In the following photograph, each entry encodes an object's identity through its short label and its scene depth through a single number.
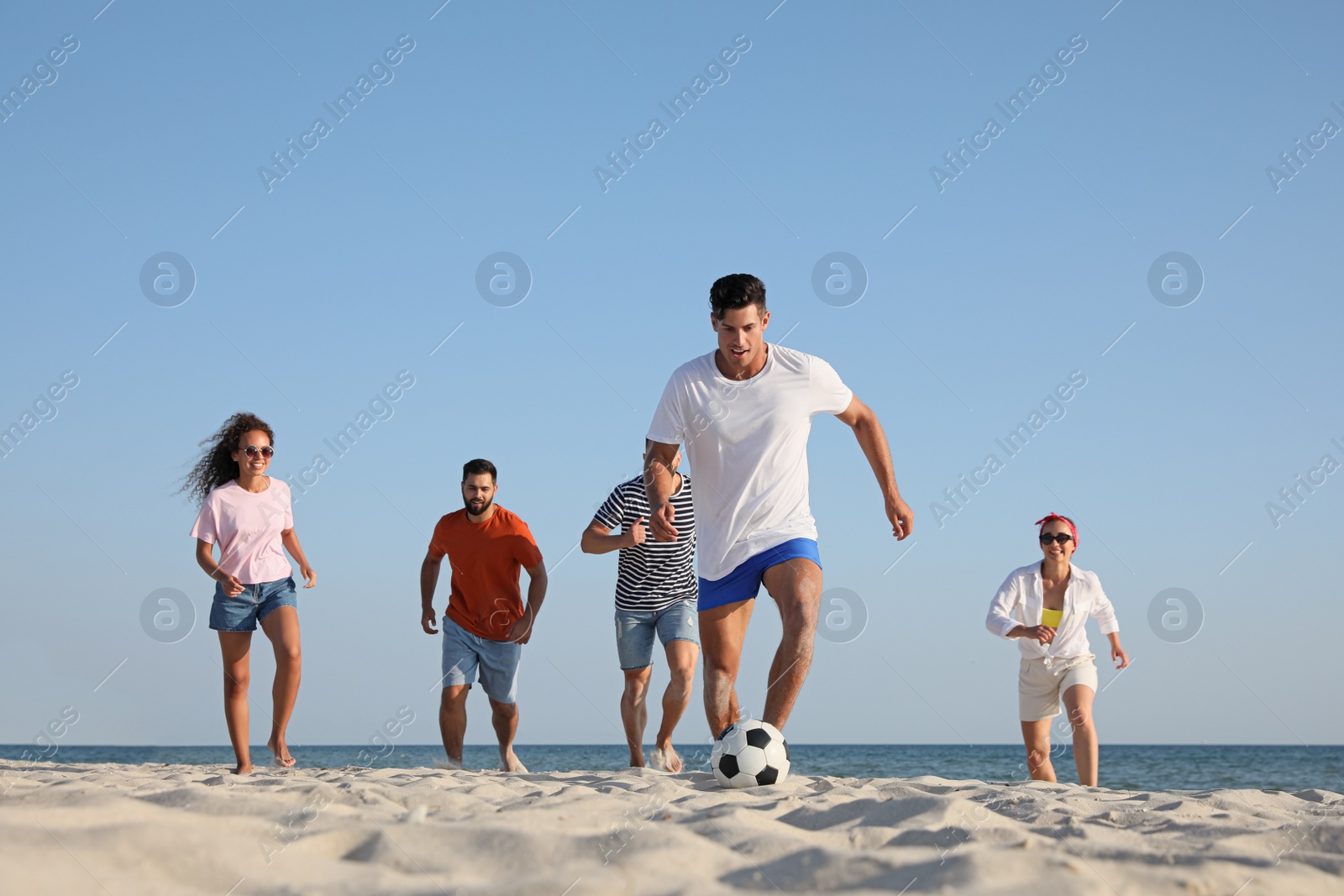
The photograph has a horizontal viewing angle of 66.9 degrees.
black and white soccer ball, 3.99
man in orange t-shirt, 7.03
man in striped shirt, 6.56
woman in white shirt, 6.50
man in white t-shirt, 4.68
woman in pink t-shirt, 6.18
